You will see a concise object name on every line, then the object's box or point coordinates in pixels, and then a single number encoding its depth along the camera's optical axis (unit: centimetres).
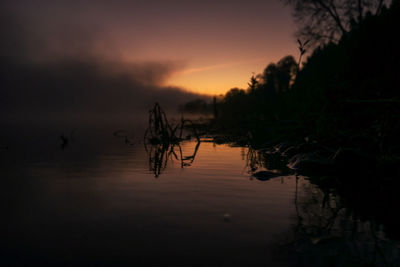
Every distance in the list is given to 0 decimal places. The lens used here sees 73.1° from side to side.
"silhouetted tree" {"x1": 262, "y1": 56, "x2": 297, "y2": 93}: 5066
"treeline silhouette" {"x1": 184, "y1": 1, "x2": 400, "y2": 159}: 500
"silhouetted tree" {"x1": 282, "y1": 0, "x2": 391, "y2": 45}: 2214
